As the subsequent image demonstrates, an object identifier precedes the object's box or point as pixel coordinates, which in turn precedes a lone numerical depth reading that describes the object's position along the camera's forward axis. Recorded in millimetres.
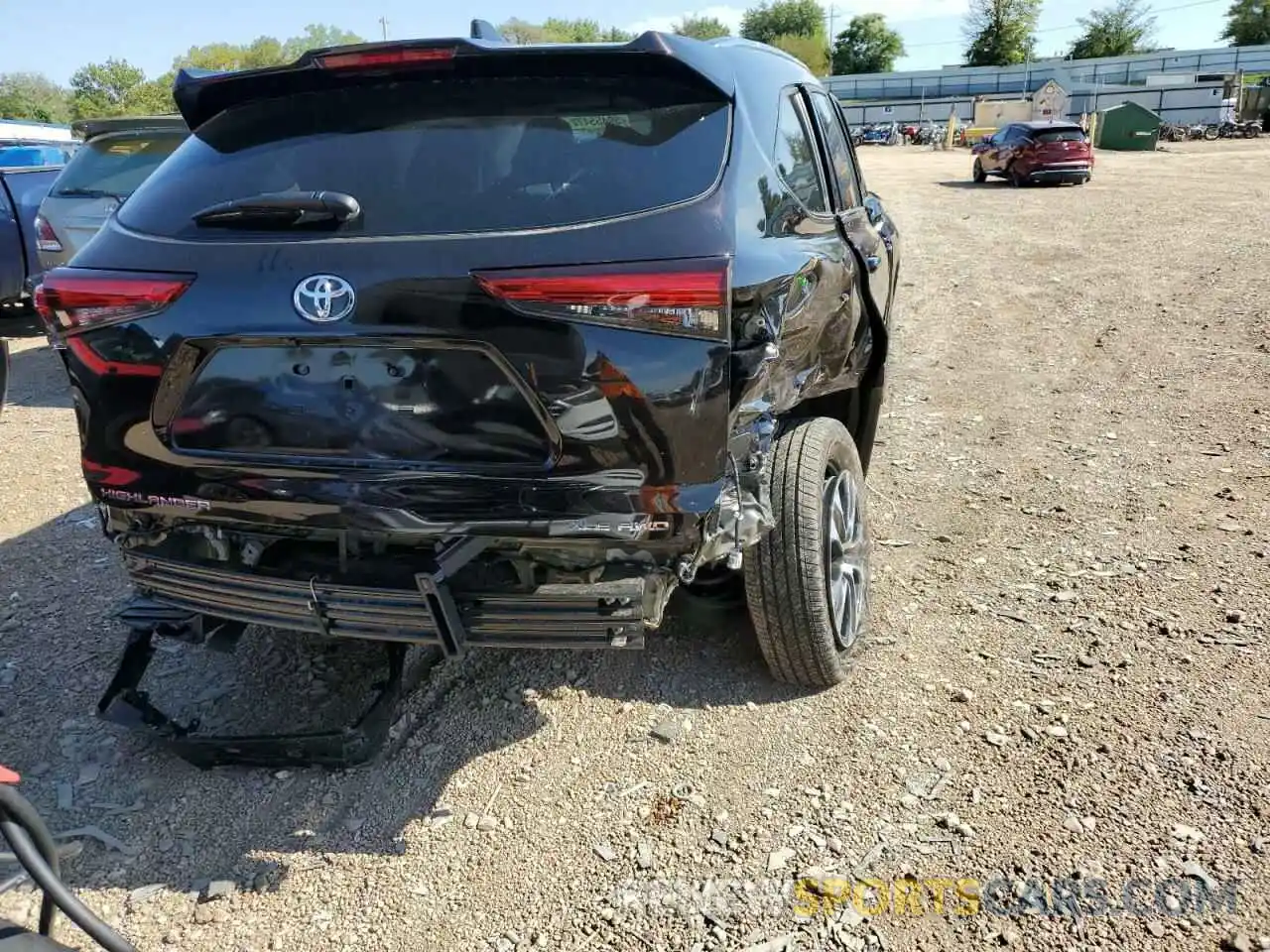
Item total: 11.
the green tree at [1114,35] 90312
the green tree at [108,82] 79638
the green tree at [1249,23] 79188
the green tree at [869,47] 108125
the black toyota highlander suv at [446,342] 2262
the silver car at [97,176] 7559
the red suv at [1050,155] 21453
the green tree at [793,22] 117875
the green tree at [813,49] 98562
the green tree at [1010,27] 93000
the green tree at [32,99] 72312
